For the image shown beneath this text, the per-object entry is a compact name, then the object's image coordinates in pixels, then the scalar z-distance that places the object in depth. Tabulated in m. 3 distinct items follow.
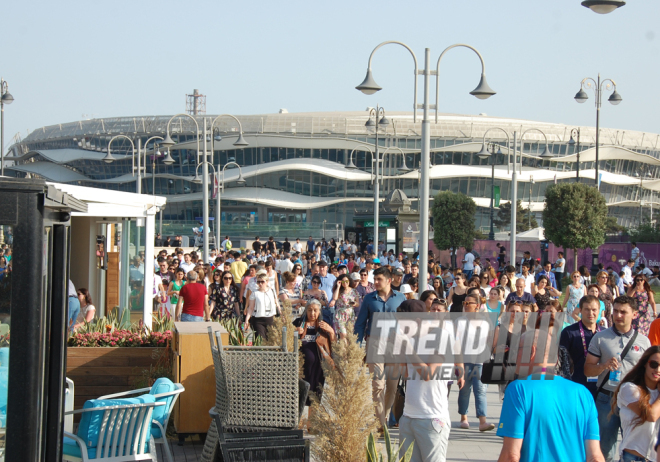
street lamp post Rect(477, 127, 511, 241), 38.56
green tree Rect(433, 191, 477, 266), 47.81
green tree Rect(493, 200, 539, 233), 73.17
